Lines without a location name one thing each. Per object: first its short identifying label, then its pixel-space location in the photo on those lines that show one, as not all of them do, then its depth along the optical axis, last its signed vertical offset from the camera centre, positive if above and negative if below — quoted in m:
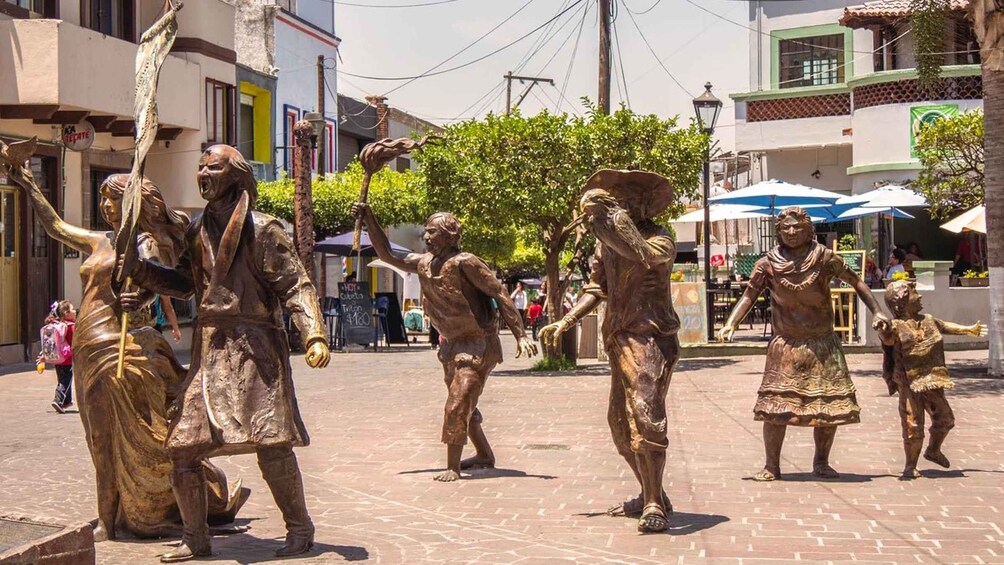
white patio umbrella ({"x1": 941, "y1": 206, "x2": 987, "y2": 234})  20.52 +1.13
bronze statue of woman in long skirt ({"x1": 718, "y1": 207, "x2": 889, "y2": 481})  9.06 -0.25
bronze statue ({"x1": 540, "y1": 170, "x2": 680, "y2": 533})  7.23 -0.03
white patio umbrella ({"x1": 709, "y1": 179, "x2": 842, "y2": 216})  22.80 +1.70
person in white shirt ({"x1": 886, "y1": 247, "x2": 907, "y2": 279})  22.00 +0.66
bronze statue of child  9.16 -0.44
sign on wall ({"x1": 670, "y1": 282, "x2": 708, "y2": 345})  21.92 -0.05
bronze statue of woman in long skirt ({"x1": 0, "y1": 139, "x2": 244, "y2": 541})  6.87 -0.40
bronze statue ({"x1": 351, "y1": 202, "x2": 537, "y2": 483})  9.34 -0.05
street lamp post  21.97 +2.93
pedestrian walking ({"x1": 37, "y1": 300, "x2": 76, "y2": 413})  13.71 -0.28
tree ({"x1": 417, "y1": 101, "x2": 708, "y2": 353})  18.95 +1.92
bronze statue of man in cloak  6.23 -0.14
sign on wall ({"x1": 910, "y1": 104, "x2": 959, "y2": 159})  28.46 +3.68
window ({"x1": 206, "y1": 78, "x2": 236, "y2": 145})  27.25 +3.80
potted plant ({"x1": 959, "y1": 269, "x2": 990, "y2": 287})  22.38 +0.34
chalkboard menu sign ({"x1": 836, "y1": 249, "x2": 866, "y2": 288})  21.66 +0.67
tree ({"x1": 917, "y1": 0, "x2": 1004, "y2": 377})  16.31 +1.81
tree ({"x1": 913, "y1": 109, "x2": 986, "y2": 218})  21.11 +2.08
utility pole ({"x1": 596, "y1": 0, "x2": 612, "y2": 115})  22.48 +3.87
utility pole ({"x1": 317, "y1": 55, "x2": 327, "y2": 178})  35.19 +5.13
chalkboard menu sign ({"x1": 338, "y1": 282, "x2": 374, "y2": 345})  25.78 -0.08
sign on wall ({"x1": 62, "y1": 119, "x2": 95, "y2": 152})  21.70 +2.68
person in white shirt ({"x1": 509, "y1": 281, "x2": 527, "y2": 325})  34.06 +0.25
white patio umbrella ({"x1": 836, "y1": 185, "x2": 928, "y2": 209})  23.42 +1.68
